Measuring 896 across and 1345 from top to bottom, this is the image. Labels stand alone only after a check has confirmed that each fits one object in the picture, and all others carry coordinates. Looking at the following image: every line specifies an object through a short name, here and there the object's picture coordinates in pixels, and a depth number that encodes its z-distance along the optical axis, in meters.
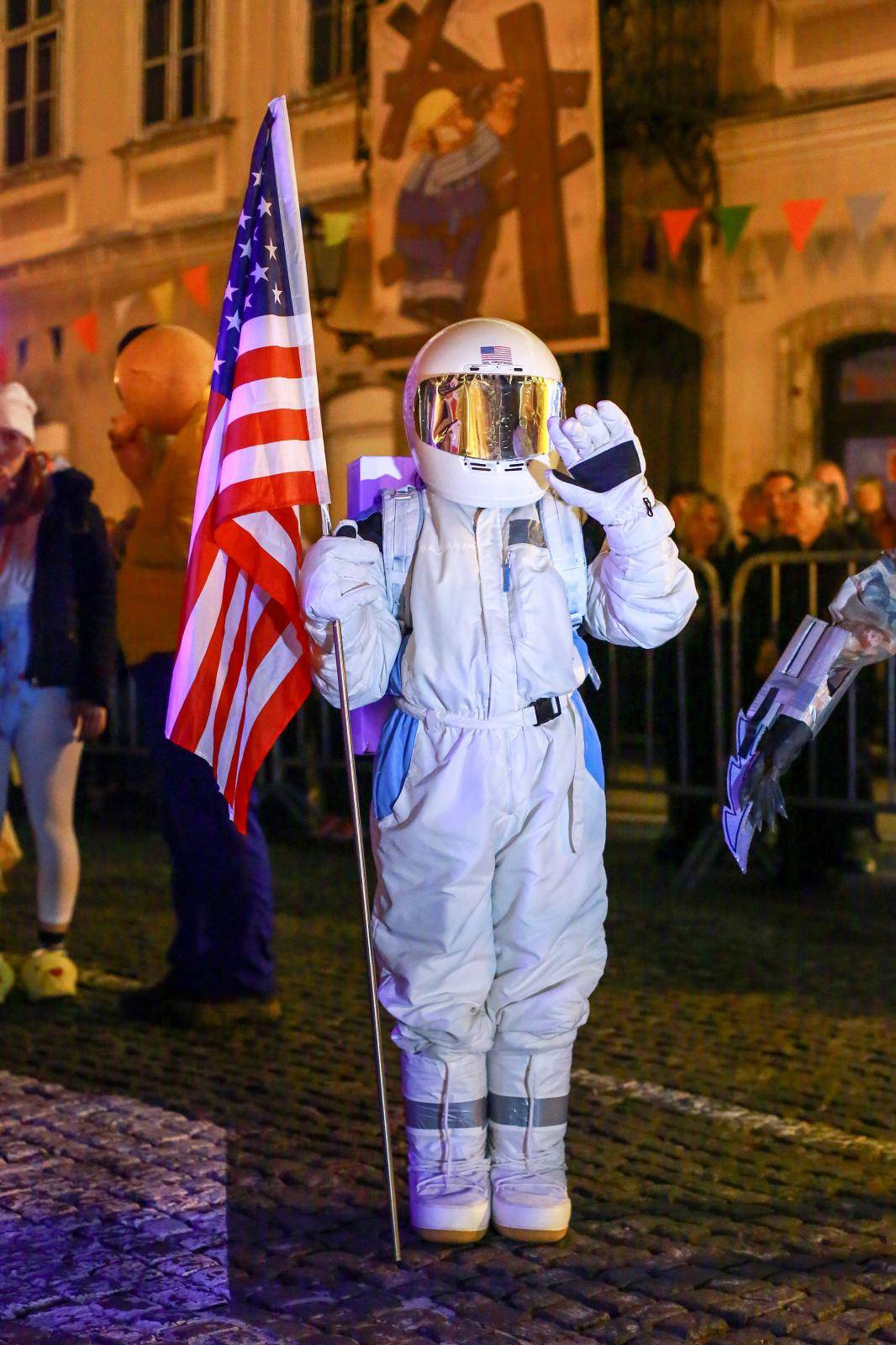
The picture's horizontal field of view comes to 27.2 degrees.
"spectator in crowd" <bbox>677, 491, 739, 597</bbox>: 8.78
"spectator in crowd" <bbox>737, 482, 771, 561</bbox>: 9.62
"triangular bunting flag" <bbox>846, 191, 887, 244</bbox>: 10.28
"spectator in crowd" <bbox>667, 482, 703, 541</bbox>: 9.70
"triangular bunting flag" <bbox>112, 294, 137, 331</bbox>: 12.47
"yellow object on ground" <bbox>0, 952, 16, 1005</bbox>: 5.54
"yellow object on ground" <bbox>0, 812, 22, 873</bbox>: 5.90
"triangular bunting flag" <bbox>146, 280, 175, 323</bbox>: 12.17
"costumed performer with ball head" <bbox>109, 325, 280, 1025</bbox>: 5.13
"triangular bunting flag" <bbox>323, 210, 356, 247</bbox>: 11.74
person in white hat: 5.45
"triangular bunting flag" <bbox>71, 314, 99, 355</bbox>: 12.51
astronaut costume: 3.49
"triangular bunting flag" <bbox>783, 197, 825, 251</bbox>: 10.71
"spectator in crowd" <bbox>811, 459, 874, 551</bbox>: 7.86
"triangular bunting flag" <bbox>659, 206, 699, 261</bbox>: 11.53
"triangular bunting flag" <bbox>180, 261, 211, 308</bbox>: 11.99
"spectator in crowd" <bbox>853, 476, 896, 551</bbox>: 10.05
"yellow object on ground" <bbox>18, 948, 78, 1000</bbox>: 5.57
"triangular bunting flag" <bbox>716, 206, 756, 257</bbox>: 11.21
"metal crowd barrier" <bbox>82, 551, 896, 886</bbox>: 7.66
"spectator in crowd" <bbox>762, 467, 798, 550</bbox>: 8.02
